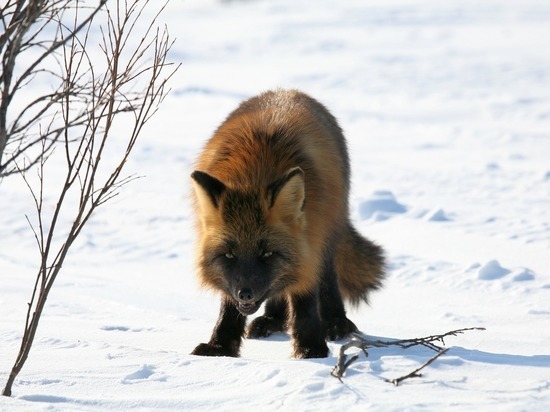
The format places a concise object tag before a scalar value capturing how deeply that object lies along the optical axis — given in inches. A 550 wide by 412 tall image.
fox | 408.5
